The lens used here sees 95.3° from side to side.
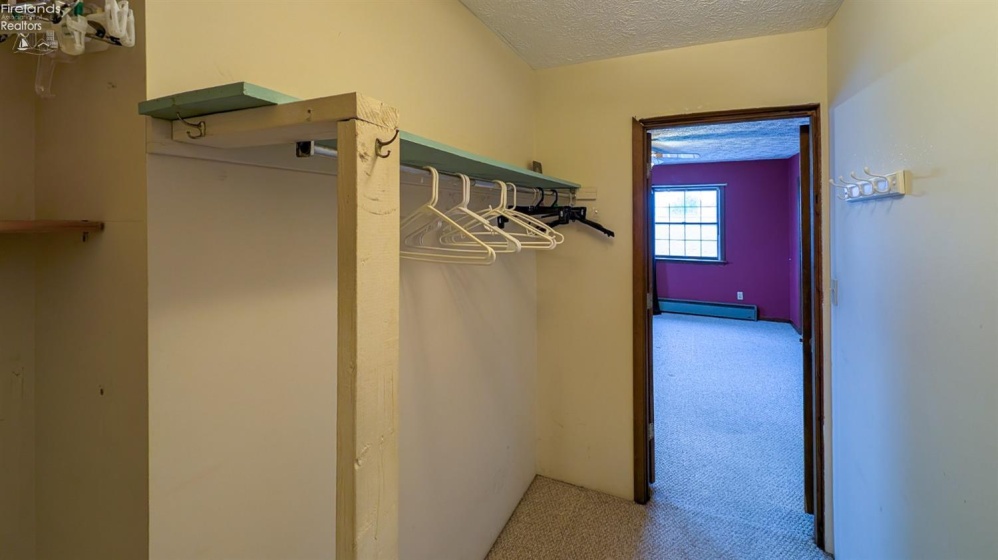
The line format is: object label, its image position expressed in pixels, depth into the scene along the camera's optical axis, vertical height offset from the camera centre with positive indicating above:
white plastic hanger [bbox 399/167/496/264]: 1.14 +0.14
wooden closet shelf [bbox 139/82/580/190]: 0.63 +0.25
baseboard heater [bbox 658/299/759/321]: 6.93 -0.45
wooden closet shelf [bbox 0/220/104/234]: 0.72 +0.10
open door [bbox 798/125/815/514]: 2.20 -0.17
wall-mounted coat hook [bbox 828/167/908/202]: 1.31 +0.30
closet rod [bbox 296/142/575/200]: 0.89 +0.34
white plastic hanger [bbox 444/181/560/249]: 1.48 +0.21
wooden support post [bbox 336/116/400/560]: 0.62 -0.08
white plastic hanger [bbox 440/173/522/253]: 1.25 +0.17
